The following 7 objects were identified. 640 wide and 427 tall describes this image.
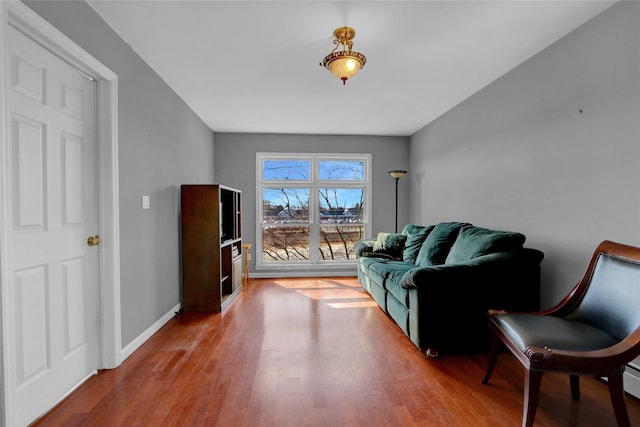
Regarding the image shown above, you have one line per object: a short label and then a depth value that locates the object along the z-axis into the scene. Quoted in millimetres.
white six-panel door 1603
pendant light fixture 2270
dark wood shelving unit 3613
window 5457
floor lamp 5004
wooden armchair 1480
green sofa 2420
